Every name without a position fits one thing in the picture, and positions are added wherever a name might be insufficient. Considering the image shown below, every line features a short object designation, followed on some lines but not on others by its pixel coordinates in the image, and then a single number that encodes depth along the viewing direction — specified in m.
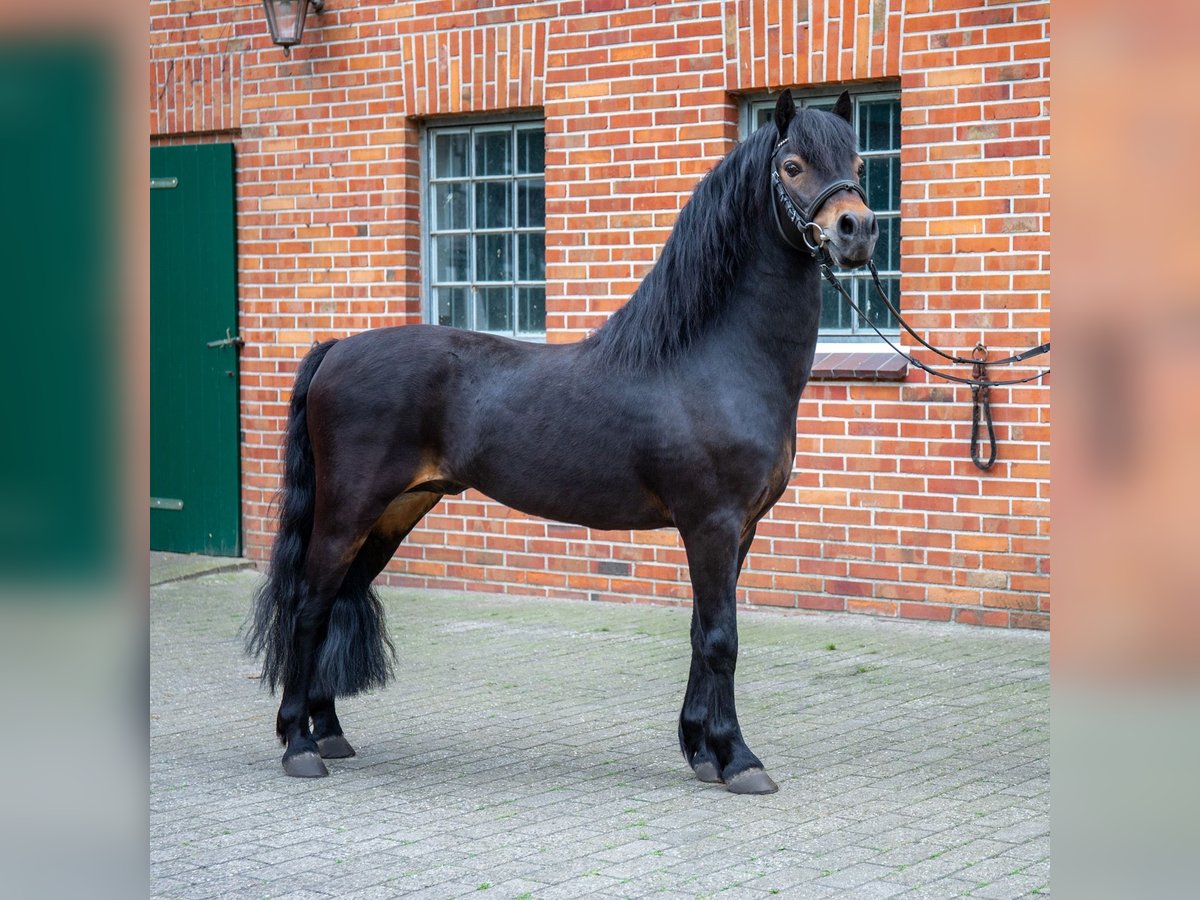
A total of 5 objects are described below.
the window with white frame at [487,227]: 8.70
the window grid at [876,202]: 7.56
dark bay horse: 4.59
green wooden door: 9.55
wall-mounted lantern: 8.92
